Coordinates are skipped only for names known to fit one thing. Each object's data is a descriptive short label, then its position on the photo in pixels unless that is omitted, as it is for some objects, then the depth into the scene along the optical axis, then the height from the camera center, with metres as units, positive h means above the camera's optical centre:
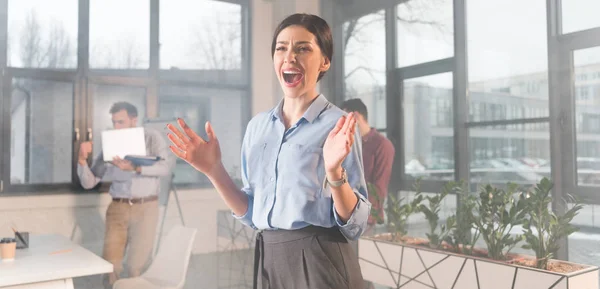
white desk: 1.66 -0.40
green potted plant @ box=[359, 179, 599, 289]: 2.08 -0.46
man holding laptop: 2.49 -0.19
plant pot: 2.00 -0.54
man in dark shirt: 2.78 -0.04
